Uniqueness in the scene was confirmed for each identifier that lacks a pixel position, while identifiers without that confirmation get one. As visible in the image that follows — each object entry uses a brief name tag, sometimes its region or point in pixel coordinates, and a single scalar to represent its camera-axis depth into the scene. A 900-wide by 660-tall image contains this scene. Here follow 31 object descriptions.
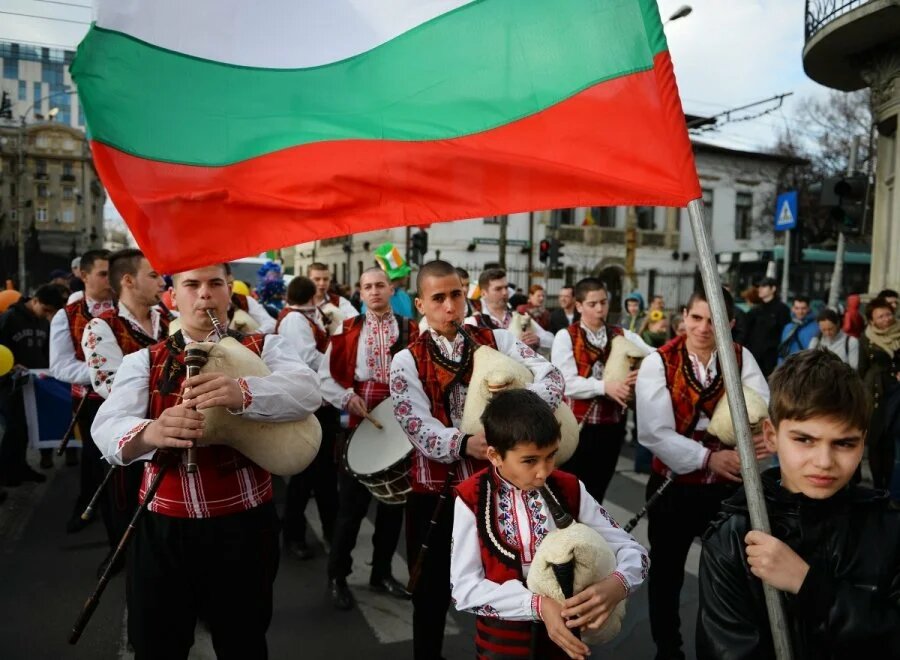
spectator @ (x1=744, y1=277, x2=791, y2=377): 9.98
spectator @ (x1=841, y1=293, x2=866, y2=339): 8.80
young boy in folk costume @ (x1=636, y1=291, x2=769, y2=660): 3.48
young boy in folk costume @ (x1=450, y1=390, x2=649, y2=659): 2.24
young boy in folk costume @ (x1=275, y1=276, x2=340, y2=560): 5.34
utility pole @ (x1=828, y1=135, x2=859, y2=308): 12.70
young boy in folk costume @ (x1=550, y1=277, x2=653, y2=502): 4.89
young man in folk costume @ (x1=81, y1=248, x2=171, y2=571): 3.94
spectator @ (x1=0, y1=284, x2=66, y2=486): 6.83
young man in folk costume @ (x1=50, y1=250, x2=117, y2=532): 5.11
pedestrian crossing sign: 9.79
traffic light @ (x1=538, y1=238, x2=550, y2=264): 21.14
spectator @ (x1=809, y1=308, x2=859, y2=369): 8.00
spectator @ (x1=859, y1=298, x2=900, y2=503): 5.93
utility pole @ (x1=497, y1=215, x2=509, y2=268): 23.72
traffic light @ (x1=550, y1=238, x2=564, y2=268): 20.90
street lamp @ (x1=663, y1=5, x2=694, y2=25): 15.11
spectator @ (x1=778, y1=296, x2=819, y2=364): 8.93
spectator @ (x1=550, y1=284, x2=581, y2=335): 9.63
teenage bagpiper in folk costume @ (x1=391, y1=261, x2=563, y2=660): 3.19
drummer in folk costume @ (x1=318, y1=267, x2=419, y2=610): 4.49
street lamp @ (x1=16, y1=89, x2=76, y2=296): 28.61
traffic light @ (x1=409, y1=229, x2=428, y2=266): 19.83
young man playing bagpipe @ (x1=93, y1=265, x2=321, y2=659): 2.47
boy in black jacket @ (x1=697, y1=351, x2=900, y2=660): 1.63
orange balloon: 7.72
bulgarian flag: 2.28
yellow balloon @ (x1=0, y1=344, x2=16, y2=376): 6.06
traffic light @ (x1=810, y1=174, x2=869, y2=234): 8.84
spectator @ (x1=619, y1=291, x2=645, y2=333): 12.35
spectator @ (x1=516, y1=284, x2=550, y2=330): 10.33
